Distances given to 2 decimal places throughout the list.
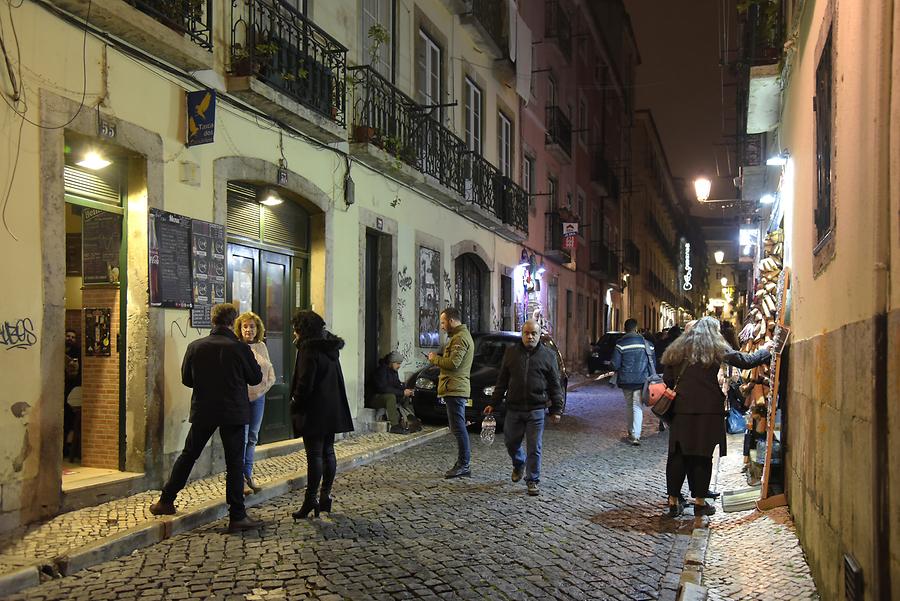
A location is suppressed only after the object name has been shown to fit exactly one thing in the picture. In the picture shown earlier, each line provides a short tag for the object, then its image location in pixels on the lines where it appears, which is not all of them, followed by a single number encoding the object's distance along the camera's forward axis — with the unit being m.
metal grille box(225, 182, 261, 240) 9.45
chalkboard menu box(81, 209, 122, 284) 7.55
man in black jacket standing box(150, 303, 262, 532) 5.95
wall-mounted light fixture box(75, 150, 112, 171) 7.09
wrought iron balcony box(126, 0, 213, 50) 7.21
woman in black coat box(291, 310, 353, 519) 6.34
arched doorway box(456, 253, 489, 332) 17.64
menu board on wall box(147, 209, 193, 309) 7.50
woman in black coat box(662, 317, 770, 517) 6.39
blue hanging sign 7.93
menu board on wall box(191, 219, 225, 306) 8.12
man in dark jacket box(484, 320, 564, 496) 7.63
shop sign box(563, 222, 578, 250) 24.50
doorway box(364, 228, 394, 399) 13.18
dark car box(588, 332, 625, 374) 25.23
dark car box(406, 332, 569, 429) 12.03
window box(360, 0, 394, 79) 12.38
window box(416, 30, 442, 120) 14.53
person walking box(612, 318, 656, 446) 10.81
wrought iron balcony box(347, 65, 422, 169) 11.75
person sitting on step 11.84
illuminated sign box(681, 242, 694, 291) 66.86
